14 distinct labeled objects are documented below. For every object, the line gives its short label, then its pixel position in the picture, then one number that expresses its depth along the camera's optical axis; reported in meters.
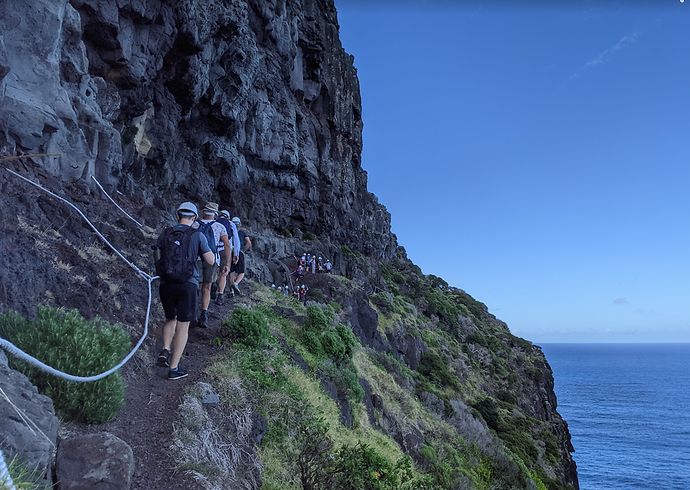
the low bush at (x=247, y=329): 7.61
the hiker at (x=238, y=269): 11.64
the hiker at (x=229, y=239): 9.72
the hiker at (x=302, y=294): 19.58
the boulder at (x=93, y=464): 3.15
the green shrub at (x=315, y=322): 10.97
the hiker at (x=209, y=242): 7.84
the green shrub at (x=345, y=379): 9.75
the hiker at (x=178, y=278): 5.50
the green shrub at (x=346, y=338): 11.89
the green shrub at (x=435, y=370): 25.77
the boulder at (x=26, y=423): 2.85
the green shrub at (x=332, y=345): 10.66
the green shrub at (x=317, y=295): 21.05
